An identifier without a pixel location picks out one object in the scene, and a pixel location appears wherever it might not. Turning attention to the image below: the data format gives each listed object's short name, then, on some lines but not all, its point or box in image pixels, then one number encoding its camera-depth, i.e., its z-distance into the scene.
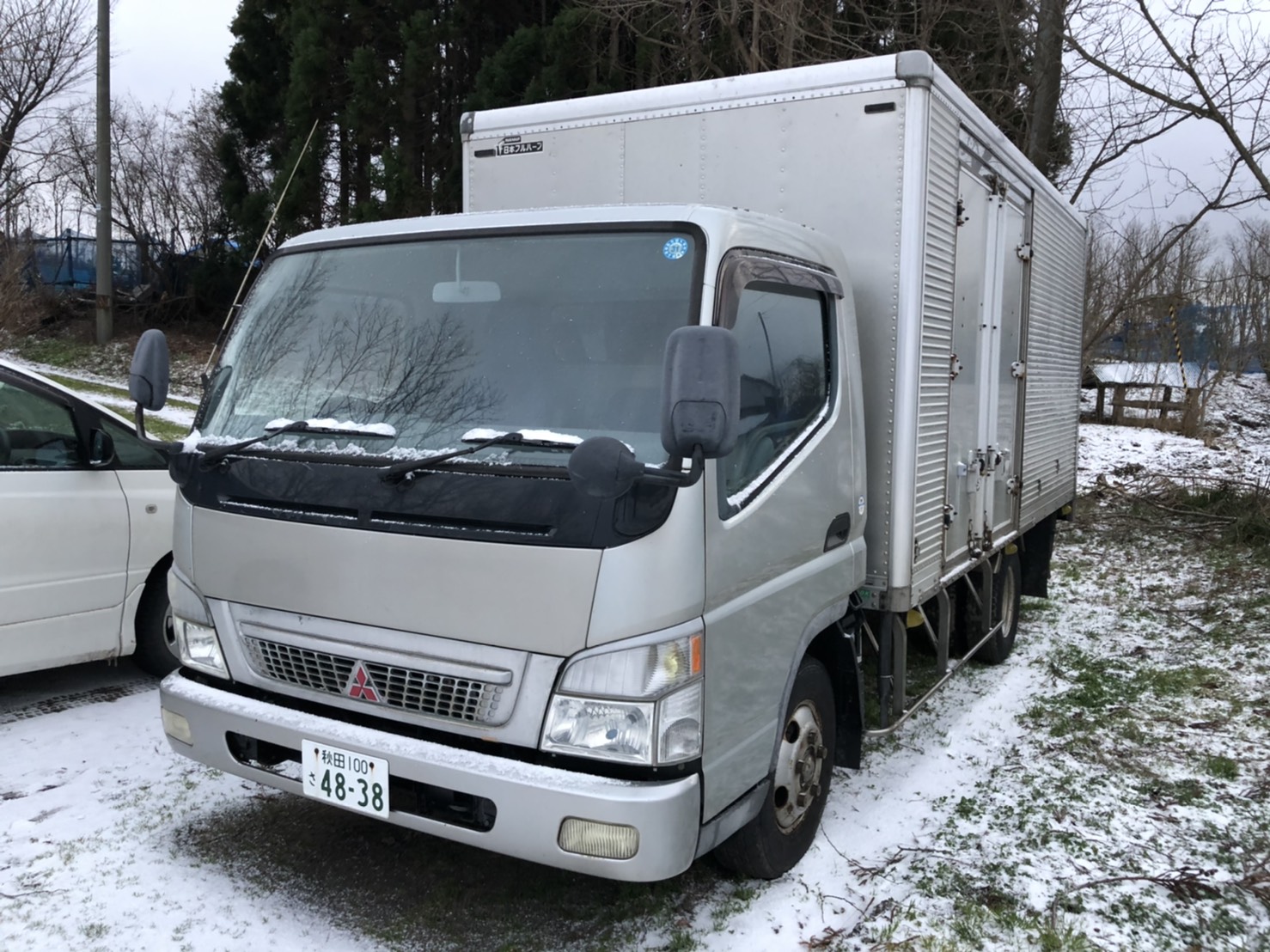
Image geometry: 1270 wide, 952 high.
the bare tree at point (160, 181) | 21.66
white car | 4.70
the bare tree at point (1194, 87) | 10.41
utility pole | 18.77
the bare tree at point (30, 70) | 19.52
